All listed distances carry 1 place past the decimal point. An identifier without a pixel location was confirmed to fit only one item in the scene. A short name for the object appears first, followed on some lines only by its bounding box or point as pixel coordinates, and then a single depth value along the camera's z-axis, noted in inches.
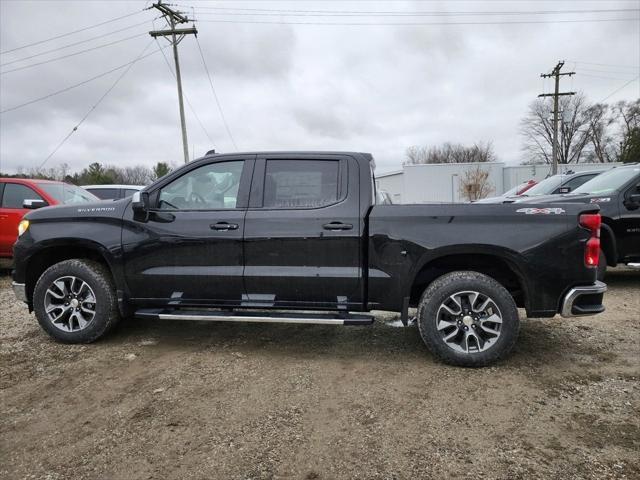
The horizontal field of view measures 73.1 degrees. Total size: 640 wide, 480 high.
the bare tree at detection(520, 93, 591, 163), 2341.3
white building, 1285.7
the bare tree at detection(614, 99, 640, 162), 1499.8
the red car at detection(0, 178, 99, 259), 293.9
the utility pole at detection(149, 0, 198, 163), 808.3
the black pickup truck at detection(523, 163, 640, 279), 243.8
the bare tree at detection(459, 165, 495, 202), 1250.6
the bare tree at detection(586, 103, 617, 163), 2273.5
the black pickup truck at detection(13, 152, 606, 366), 141.1
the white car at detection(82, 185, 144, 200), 488.1
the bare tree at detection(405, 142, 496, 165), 2650.1
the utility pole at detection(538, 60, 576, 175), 1377.2
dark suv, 331.0
